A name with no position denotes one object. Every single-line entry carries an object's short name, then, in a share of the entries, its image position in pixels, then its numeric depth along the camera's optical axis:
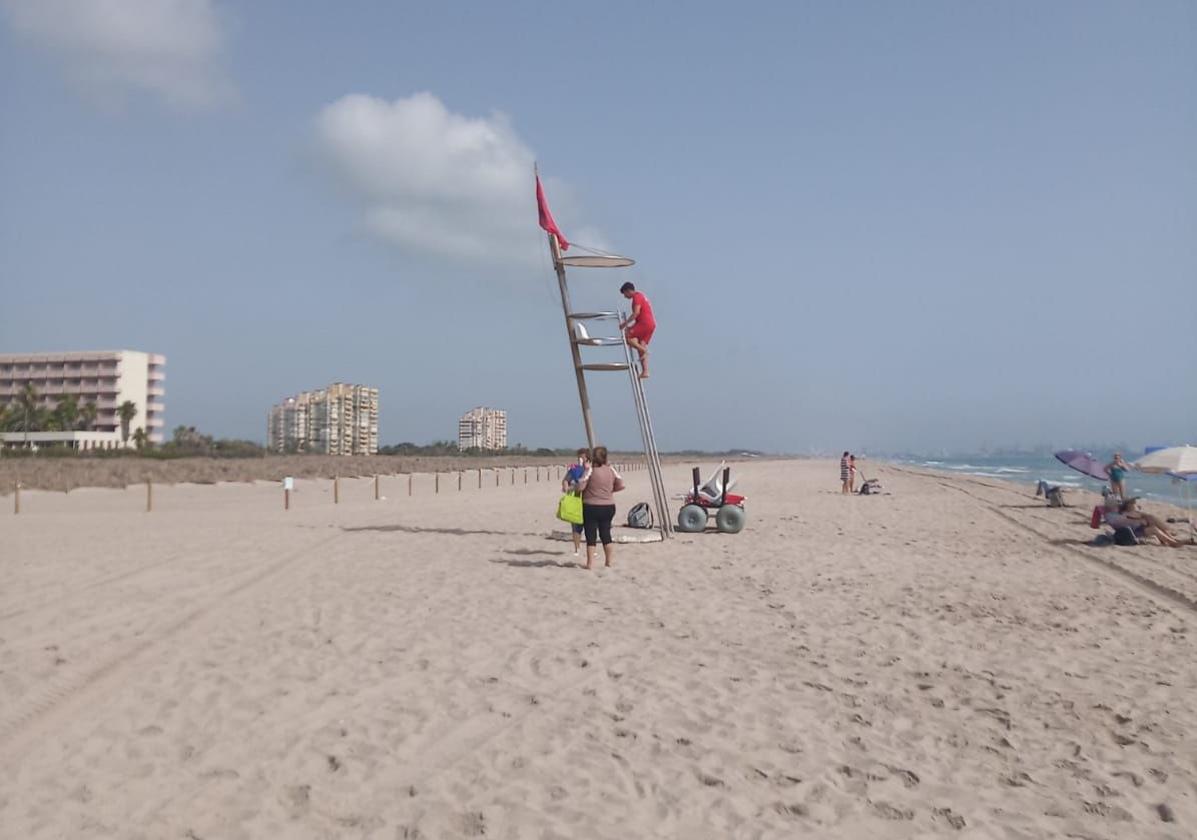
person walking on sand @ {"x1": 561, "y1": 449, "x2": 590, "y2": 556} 11.45
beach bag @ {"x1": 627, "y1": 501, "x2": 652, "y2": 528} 15.26
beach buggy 14.41
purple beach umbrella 20.30
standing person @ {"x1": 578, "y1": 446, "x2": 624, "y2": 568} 10.03
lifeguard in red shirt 12.18
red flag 12.09
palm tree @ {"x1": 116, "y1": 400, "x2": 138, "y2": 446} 94.62
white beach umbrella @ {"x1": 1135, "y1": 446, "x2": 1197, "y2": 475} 13.92
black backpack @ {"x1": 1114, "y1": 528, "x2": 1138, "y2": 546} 13.73
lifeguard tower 12.19
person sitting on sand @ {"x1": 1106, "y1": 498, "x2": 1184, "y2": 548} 13.90
